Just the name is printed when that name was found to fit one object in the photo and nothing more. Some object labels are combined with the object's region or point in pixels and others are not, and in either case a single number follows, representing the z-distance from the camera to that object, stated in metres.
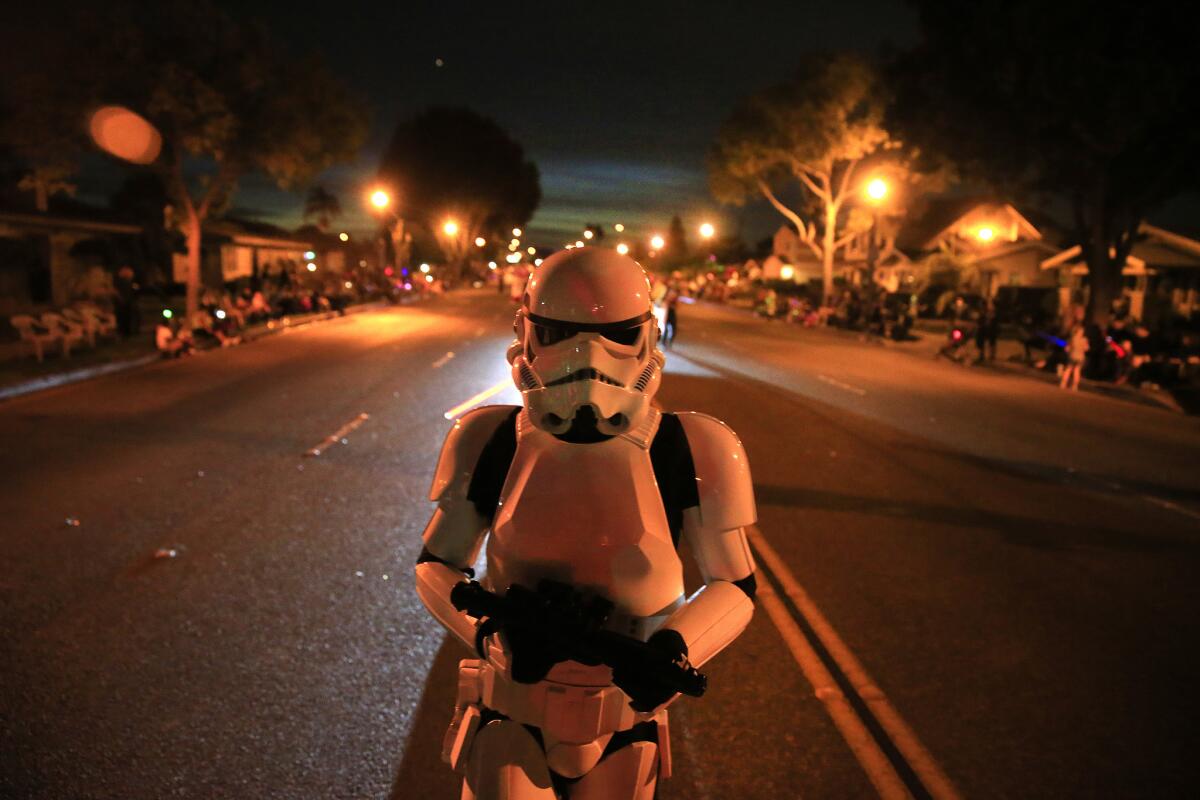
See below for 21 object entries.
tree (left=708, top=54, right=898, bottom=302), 38.53
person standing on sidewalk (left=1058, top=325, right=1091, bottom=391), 18.52
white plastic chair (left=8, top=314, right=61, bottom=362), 16.25
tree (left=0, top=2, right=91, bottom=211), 20.83
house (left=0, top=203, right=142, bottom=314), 27.09
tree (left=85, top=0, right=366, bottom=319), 20.88
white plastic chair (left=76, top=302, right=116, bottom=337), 18.83
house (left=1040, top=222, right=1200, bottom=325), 33.47
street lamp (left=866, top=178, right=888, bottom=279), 31.83
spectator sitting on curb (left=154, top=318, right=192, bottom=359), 17.97
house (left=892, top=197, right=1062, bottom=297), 43.64
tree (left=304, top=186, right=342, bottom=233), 106.62
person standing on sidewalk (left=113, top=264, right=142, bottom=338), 20.80
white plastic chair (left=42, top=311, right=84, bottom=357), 17.00
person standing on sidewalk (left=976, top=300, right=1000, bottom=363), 23.06
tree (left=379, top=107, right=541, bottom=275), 68.38
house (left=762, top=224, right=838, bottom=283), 70.94
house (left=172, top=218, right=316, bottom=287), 40.06
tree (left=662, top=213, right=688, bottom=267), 137.80
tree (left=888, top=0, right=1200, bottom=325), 16.95
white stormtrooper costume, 2.00
